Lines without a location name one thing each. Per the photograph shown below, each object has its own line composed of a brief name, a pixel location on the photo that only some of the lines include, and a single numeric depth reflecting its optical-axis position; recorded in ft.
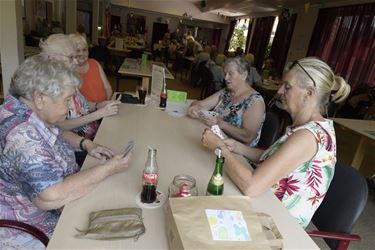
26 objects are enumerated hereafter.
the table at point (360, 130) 9.15
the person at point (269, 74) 19.28
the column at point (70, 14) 22.48
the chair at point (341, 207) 3.93
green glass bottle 3.34
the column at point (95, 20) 30.76
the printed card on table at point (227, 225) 2.40
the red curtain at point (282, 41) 25.09
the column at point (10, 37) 12.42
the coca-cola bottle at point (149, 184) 3.26
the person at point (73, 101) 5.98
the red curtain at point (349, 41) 16.70
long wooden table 2.73
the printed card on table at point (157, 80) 7.83
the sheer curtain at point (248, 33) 34.04
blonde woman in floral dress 3.63
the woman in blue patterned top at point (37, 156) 3.07
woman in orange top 7.66
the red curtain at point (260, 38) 29.35
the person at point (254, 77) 18.14
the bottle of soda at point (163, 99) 7.39
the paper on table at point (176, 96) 8.14
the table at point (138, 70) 12.67
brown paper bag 2.32
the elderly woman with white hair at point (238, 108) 6.63
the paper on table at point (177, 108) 7.08
